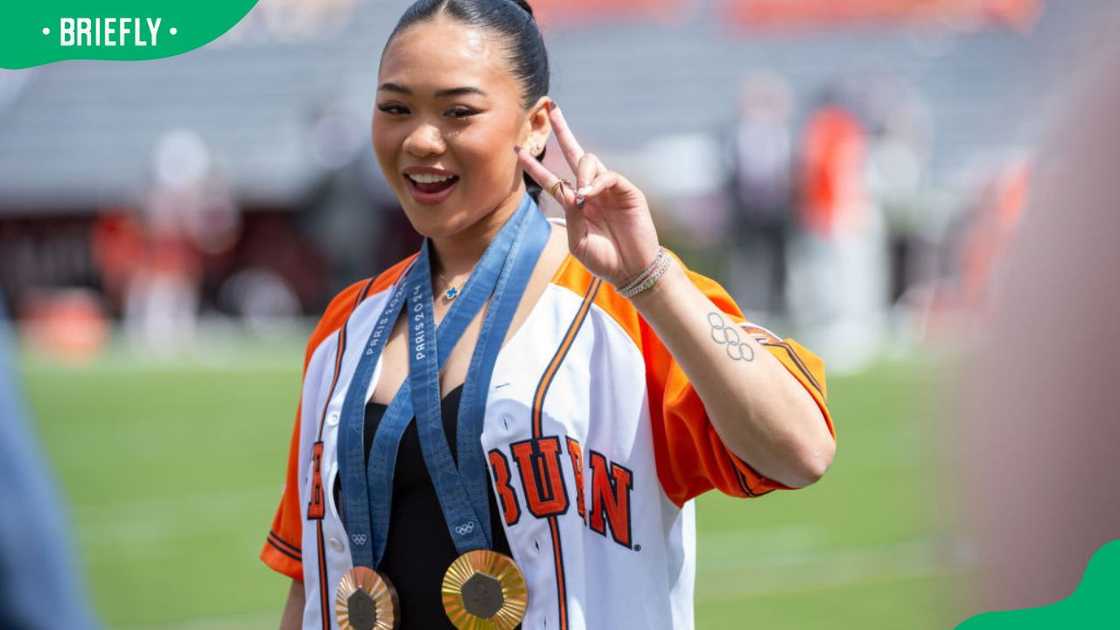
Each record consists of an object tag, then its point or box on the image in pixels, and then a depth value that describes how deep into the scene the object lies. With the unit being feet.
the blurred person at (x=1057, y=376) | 13.80
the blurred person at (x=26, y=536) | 13.93
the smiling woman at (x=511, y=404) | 15.66
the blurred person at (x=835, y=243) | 72.96
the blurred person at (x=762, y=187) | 76.08
